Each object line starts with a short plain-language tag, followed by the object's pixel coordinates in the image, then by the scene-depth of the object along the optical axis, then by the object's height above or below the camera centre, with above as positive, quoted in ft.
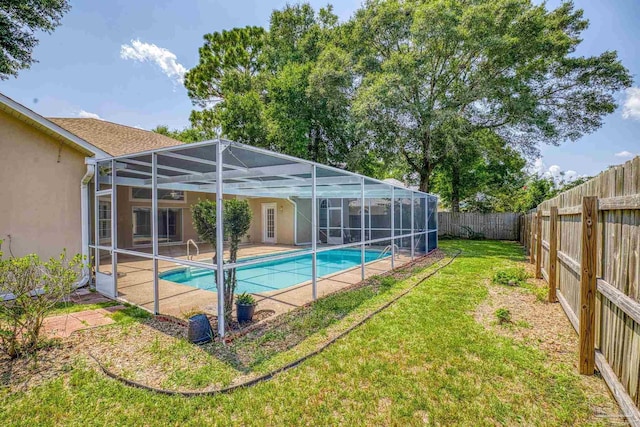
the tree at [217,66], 70.44 +34.21
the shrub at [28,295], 10.93 -3.36
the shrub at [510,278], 21.65 -5.23
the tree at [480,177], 51.06 +7.07
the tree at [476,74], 41.39 +20.74
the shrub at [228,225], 13.60 -0.85
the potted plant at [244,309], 14.42 -4.94
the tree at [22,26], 24.93 +15.90
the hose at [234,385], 8.98 -5.59
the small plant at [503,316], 14.47 -5.32
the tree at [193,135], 71.10 +17.98
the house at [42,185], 17.85 +1.43
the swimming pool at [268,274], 22.47 -6.02
